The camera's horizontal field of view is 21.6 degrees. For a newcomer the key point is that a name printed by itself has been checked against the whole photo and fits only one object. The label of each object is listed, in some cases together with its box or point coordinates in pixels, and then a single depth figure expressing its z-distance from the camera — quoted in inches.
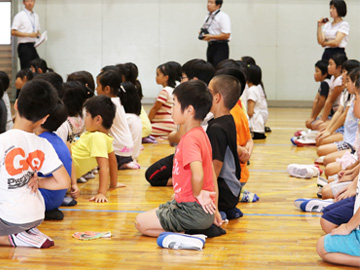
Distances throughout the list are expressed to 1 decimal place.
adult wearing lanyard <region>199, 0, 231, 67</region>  557.4
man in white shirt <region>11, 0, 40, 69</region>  606.5
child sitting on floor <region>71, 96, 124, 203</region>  258.8
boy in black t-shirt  214.4
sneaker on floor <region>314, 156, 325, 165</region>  337.9
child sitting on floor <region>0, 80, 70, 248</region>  172.9
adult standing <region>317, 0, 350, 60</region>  502.9
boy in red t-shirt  187.6
